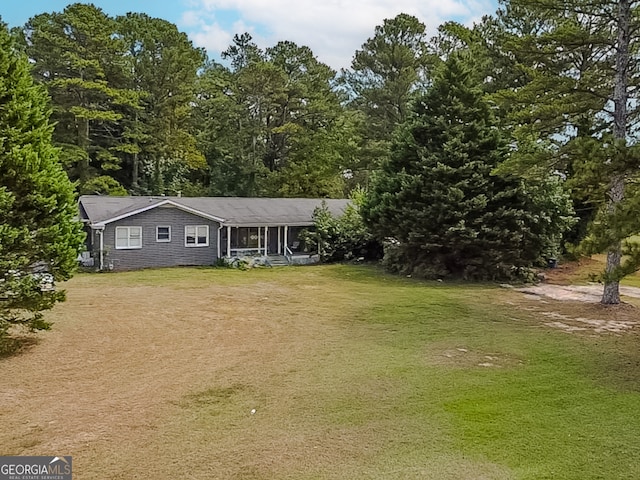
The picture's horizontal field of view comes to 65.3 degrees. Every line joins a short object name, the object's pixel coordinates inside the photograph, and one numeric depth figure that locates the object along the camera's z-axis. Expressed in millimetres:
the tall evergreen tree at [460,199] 17562
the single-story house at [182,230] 19625
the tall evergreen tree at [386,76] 33531
